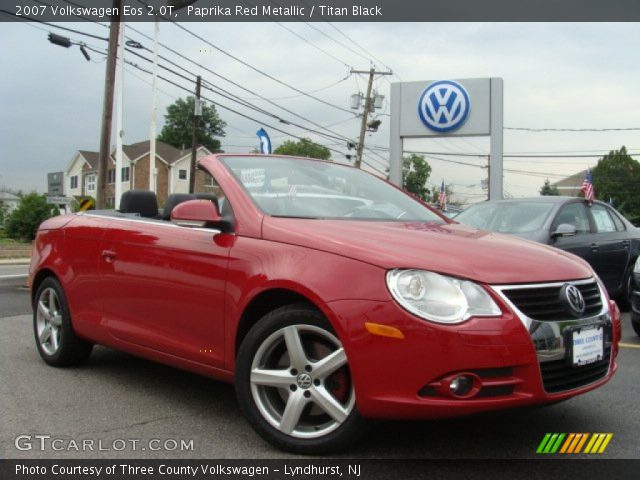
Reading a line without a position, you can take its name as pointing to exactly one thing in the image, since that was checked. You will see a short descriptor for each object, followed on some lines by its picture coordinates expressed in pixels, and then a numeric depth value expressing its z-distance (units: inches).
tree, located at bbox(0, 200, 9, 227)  2201.0
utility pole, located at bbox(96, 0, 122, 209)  635.5
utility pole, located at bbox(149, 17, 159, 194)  931.3
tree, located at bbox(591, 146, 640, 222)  3053.6
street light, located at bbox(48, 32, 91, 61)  728.3
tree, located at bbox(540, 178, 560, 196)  3014.3
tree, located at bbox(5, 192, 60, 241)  1347.2
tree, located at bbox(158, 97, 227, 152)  3213.6
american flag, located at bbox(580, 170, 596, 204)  623.6
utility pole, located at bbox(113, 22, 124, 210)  845.8
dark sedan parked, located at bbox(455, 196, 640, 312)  299.3
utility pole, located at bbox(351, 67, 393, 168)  1502.2
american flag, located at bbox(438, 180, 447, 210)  1158.3
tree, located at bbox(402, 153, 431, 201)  3235.2
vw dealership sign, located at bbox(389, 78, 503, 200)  645.3
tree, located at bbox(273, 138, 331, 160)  2878.9
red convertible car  107.1
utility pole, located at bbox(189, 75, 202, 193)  1065.5
